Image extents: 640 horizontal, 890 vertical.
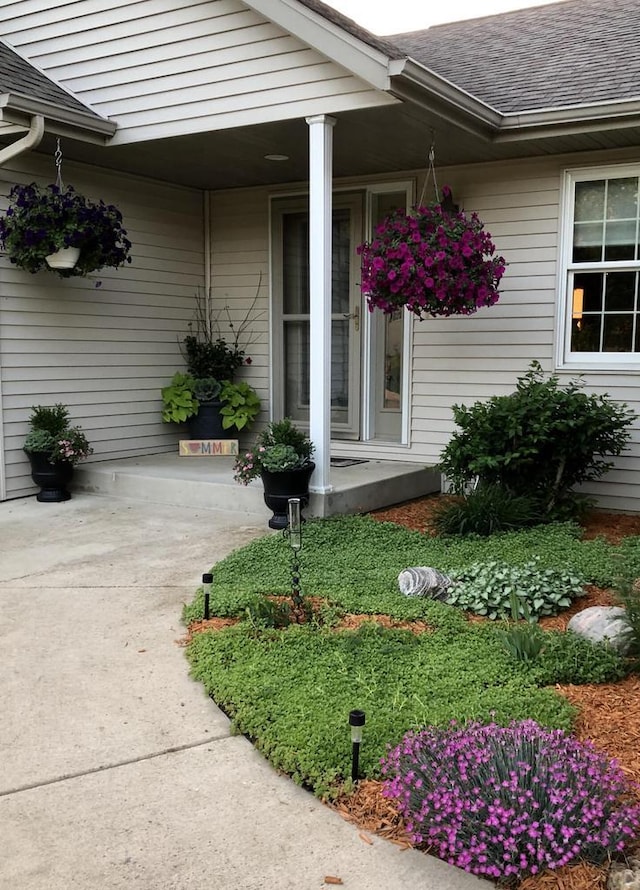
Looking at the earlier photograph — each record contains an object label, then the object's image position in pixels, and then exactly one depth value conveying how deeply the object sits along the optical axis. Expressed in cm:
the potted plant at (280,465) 552
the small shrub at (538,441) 559
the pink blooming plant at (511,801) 202
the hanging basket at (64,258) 626
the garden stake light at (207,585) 367
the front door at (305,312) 766
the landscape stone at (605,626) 324
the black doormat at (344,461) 712
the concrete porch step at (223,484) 608
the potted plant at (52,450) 645
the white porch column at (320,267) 548
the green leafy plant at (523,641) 322
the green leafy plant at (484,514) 536
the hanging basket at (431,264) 566
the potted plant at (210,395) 786
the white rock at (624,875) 194
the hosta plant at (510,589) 391
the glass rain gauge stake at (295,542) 371
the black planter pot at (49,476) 651
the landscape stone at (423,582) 411
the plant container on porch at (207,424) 791
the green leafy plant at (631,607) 315
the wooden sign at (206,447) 785
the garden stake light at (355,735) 240
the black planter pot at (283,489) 555
